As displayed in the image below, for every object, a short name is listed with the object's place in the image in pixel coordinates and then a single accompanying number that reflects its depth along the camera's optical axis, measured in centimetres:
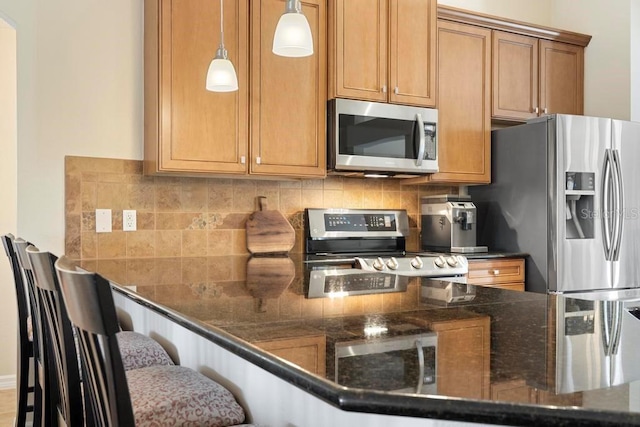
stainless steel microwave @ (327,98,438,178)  332
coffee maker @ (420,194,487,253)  371
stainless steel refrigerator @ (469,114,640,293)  350
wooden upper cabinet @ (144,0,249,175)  292
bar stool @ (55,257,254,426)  79
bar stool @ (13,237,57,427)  172
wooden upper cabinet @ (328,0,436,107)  334
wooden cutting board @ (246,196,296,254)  340
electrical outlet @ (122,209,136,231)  314
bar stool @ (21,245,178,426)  123
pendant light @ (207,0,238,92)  241
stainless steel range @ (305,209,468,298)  319
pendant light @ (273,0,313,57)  203
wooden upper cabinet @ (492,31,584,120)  395
